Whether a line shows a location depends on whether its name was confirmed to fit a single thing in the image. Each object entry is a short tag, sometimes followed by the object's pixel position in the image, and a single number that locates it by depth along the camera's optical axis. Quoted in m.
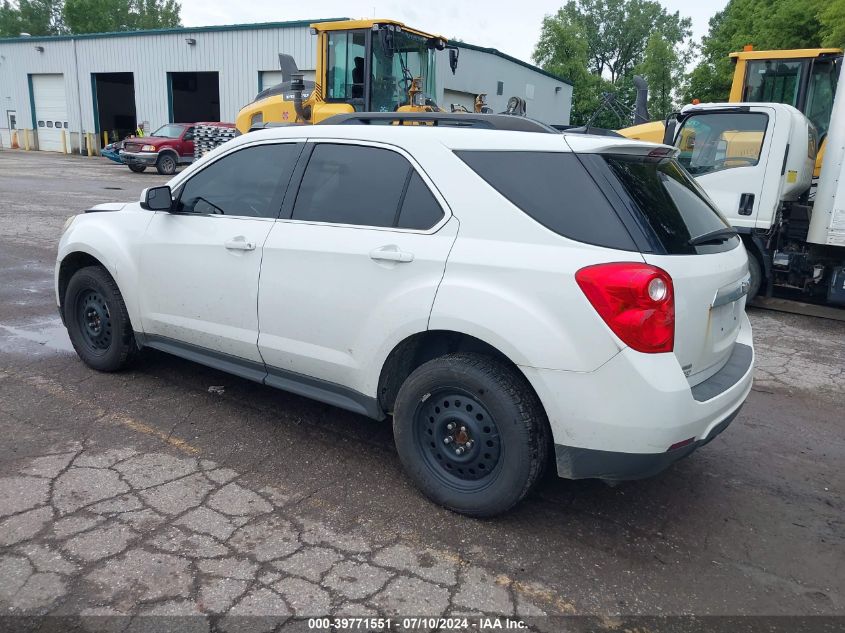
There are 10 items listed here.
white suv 2.85
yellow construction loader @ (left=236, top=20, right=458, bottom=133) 12.16
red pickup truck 23.39
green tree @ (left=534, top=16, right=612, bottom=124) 49.22
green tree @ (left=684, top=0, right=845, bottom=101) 22.31
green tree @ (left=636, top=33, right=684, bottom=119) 45.43
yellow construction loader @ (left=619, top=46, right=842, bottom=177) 9.30
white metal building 27.80
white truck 7.36
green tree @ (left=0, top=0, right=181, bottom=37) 63.75
